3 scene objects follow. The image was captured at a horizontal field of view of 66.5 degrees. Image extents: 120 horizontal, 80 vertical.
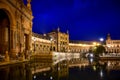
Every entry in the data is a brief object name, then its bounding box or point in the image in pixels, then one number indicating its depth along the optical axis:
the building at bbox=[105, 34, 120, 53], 58.96
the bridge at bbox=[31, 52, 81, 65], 18.25
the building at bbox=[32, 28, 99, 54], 31.13
